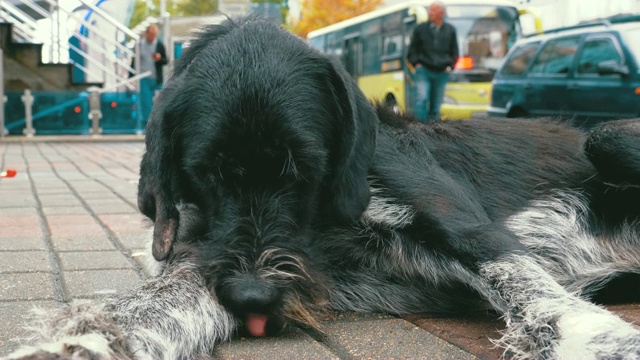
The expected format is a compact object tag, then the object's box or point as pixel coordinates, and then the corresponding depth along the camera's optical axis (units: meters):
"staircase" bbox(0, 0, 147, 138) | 18.61
